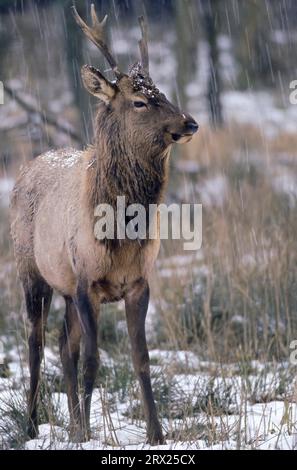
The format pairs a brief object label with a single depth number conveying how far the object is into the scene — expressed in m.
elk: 10.93
